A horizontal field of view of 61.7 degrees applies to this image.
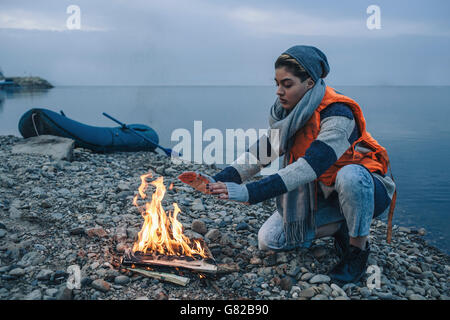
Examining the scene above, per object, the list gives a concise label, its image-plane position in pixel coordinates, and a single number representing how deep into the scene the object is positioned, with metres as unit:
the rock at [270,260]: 3.46
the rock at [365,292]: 3.00
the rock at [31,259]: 3.20
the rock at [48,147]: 7.42
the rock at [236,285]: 3.07
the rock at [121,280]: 2.99
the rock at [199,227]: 3.99
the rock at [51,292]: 2.81
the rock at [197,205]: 4.89
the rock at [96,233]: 3.73
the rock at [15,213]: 4.10
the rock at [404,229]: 5.73
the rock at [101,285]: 2.87
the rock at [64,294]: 2.75
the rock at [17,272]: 3.04
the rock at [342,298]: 2.92
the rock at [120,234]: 3.67
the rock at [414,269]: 3.73
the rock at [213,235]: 3.84
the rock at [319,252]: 3.56
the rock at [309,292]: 2.96
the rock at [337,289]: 2.98
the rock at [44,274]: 3.00
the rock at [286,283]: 3.09
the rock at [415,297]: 3.07
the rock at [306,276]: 3.20
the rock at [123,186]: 5.42
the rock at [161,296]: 2.81
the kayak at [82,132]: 8.55
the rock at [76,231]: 3.74
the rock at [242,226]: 4.25
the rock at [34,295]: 2.74
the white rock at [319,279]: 3.14
